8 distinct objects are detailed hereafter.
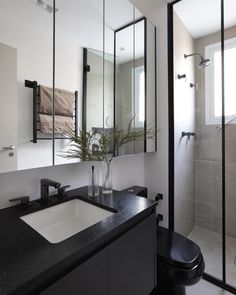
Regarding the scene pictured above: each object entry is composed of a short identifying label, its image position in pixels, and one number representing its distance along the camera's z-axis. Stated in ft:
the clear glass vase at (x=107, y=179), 4.22
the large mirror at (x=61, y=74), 3.24
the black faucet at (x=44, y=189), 3.60
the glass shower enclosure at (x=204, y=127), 6.19
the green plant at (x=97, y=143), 4.07
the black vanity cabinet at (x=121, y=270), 2.10
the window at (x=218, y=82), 6.49
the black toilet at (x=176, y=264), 3.87
